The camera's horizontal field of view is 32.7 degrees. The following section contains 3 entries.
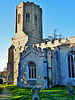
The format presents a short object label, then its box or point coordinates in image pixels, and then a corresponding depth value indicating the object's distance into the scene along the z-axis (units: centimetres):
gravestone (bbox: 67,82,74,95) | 995
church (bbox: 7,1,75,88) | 1529
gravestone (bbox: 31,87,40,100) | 762
